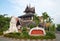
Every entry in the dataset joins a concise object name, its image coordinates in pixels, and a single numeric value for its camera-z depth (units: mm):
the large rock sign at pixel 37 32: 9073
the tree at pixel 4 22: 12262
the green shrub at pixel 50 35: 8482
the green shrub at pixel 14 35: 8829
